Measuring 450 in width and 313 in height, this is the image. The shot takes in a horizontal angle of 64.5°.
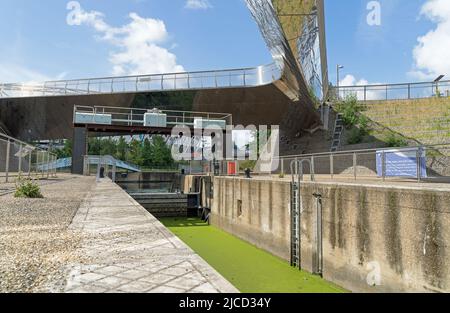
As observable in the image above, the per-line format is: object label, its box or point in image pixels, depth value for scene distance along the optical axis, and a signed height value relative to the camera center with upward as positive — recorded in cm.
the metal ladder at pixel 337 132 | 3485 +384
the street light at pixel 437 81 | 3772 +967
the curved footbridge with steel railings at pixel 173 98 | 3688 +787
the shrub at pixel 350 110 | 3550 +616
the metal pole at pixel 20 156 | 1778 +63
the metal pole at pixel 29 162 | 2030 +38
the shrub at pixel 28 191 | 1016 -63
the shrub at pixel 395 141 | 3010 +252
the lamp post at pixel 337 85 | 4142 +1058
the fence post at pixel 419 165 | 974 +14
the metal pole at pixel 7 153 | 1595 +72
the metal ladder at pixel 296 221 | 1077 -159
